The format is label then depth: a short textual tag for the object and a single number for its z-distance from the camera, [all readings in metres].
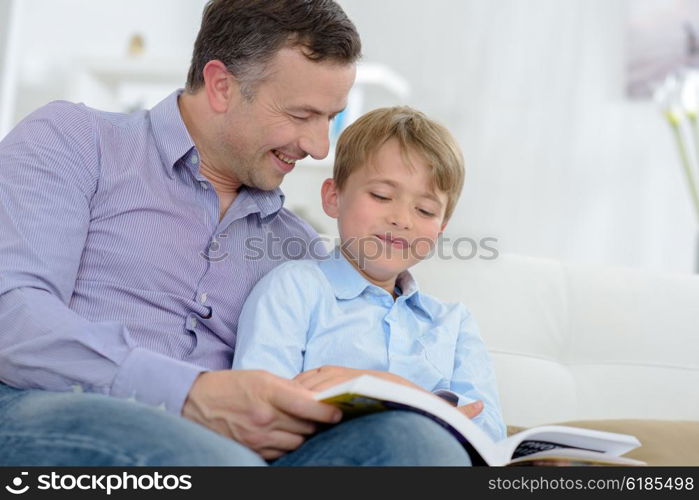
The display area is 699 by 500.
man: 1.99
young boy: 2.28
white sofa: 2.50
